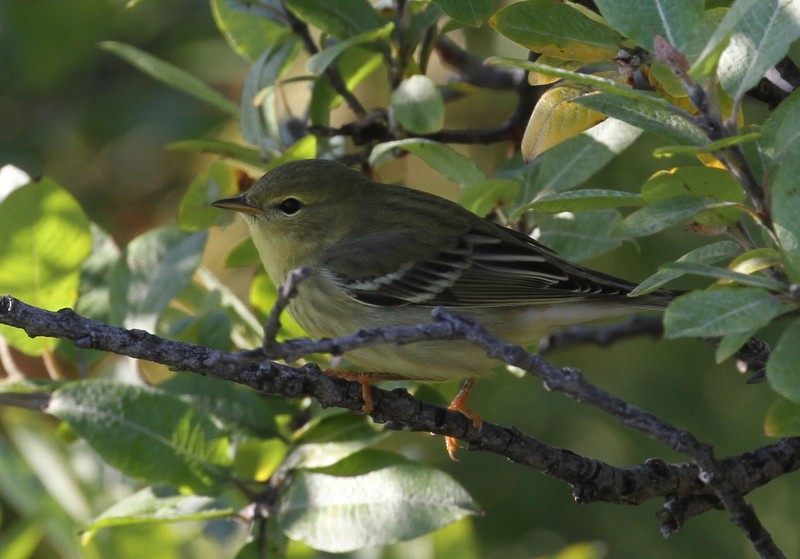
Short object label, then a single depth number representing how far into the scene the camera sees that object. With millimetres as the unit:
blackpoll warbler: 6332
